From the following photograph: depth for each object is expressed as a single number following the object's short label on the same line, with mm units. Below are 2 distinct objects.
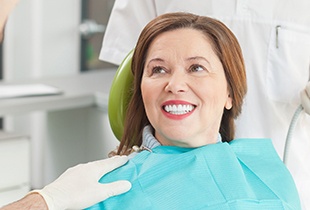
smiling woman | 1121
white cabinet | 2054
